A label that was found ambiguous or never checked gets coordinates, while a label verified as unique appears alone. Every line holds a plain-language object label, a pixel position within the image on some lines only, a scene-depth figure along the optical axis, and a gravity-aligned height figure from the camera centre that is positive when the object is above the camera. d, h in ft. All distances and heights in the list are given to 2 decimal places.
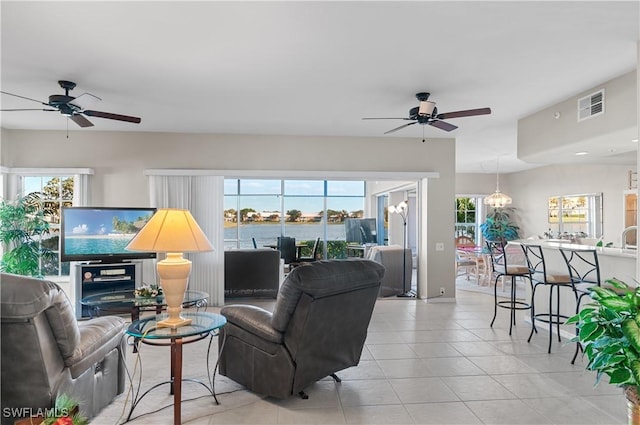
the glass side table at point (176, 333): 8.47 -2.55
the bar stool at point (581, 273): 12.69 -2.00
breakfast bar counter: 13.06 -1.66
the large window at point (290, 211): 34.53 +0.74
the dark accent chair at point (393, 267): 23.54 -2.99
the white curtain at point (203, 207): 20.20 +0.61
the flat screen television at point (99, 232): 17.51 -0.65
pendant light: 30.40 +1.50
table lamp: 8.84 -0.63
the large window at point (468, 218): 39.97 +0.10
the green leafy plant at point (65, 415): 4.71 -2.51
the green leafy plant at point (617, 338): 6.51 -2.09
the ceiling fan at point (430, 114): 13.19 +3.66
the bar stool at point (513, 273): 15.19 -2.13
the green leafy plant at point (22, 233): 17.53 -0.69
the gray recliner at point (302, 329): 9.06 -2.74
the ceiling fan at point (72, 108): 12.44 +3.64
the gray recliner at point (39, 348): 6.92 -2.50
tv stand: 17.40 -2.75
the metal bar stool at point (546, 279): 13.66 -2.13
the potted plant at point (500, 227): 36.73 -0.74
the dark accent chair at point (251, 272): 22.13 -3.06
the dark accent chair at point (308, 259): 29.58 -3.08
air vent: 13.10 +3.96
